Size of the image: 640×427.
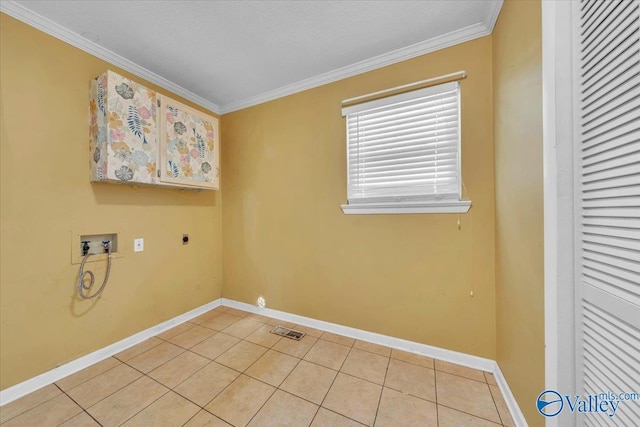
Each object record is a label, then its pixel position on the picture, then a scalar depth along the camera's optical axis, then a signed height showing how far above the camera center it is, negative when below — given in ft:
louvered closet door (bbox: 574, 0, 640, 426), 2.10 +0.06
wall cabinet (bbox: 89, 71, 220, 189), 5.71 +2.23
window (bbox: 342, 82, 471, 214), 5.75 +1.60
